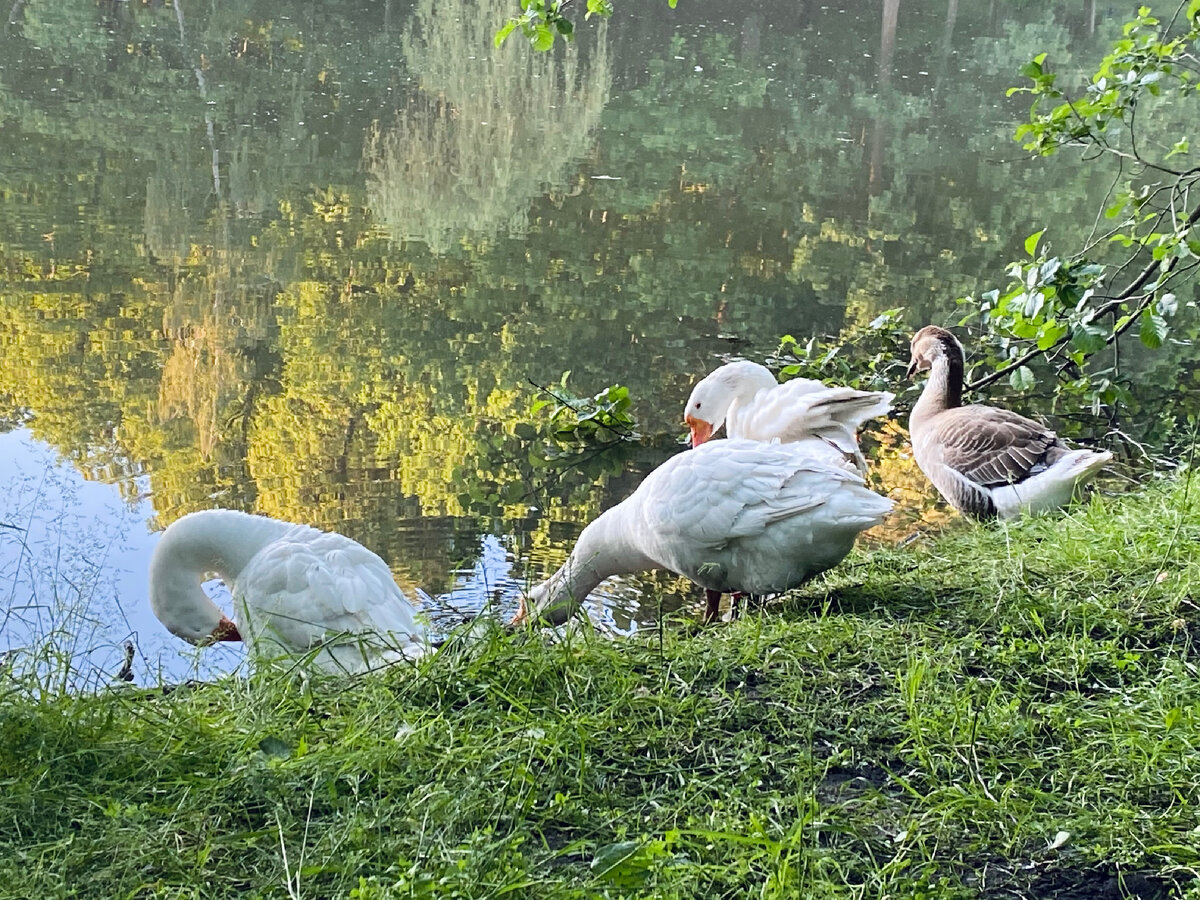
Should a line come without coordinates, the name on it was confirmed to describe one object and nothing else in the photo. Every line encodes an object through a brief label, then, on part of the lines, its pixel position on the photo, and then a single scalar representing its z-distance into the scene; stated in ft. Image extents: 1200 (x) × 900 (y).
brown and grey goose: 19.85
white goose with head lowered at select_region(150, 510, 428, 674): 12.63
